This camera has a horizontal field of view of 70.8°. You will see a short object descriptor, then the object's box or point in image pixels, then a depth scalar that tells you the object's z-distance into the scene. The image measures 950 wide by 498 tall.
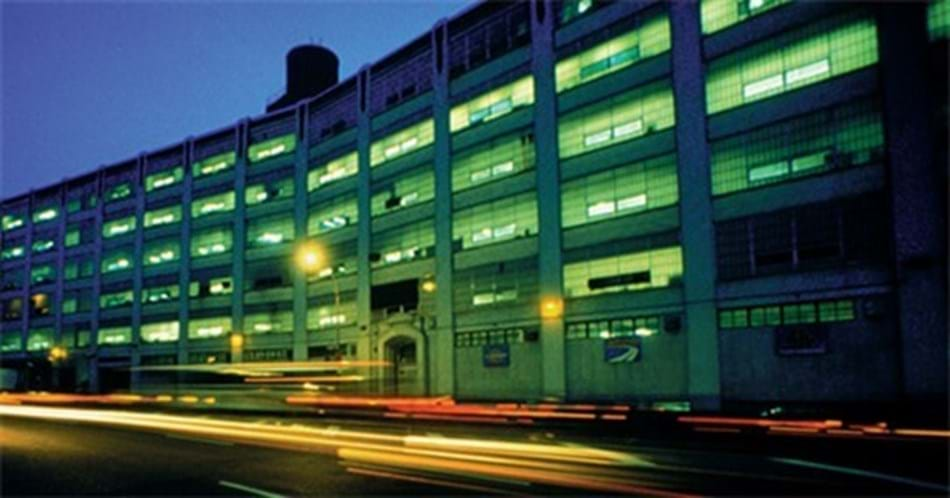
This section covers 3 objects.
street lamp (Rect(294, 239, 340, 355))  48.10
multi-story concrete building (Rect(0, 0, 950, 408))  23.30
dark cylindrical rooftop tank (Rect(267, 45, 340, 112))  66.12
